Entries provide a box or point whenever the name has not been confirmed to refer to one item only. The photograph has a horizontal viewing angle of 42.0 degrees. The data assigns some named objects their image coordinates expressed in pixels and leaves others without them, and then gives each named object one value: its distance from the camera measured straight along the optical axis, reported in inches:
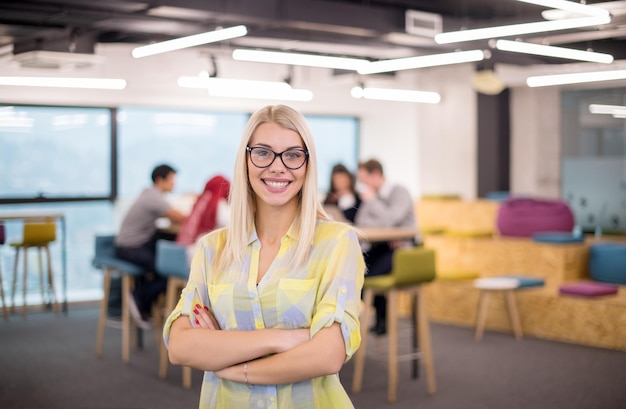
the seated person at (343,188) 305.9
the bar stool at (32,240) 320.2
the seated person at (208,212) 229.6
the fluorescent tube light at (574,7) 205.8
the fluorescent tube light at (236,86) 311.1
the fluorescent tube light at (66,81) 250.2
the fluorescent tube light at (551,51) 249.8
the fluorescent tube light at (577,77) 270.8
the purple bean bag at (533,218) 318.0
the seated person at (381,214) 265.4
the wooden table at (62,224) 329.7
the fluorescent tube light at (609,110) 431.0
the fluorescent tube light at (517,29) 219.0
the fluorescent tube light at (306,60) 264.5
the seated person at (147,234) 256.1
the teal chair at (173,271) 213.6
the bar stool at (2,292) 203.9
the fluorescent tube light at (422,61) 263.1
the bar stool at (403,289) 202.7
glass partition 417.1
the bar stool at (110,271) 246.2
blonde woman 69.9
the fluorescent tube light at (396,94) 354.9
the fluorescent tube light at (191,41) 235.9
